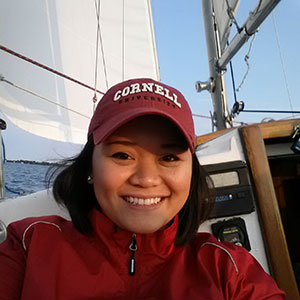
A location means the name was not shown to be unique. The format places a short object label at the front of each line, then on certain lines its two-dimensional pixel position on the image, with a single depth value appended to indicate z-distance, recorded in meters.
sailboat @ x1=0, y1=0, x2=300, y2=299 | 0.96
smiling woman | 0.62
